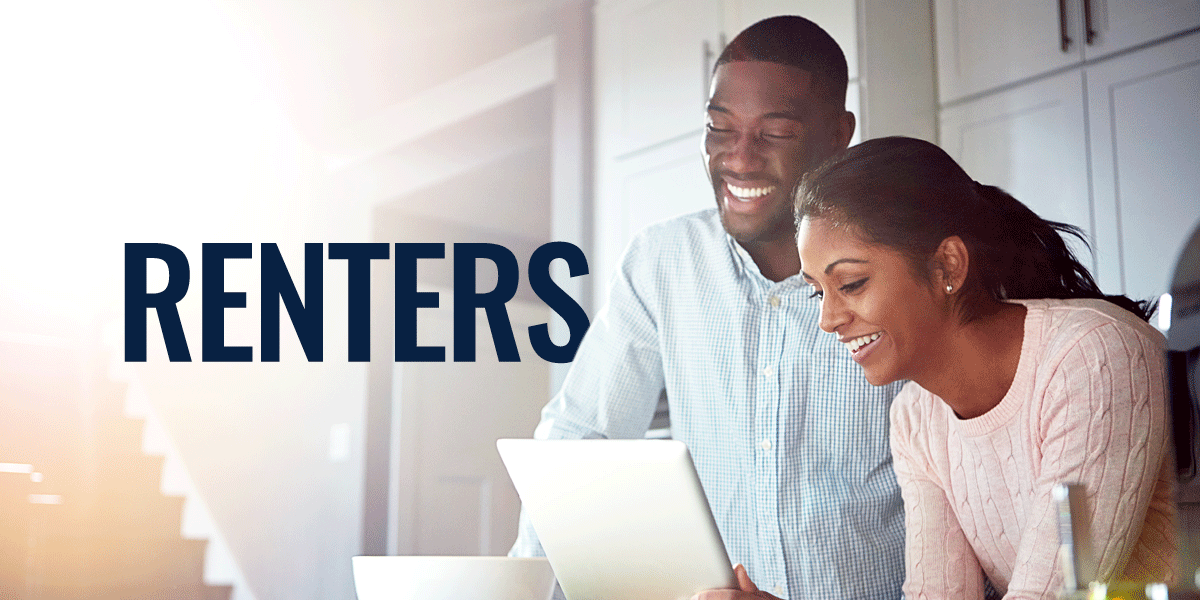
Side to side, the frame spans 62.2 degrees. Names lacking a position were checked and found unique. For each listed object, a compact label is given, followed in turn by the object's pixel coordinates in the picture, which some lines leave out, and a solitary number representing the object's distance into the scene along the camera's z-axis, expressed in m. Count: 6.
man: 1.39
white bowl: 0.90
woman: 0.96
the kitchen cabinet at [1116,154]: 1.97
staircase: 3.90
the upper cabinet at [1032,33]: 2.01
